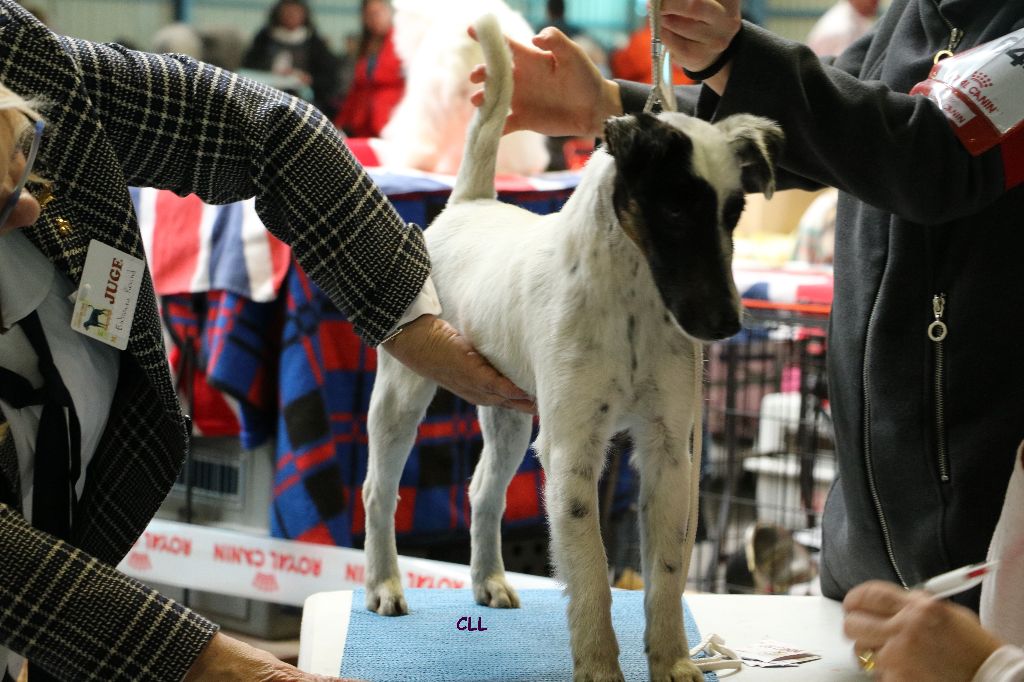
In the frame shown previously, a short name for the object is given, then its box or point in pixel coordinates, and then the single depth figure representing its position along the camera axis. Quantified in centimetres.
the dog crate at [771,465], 296
